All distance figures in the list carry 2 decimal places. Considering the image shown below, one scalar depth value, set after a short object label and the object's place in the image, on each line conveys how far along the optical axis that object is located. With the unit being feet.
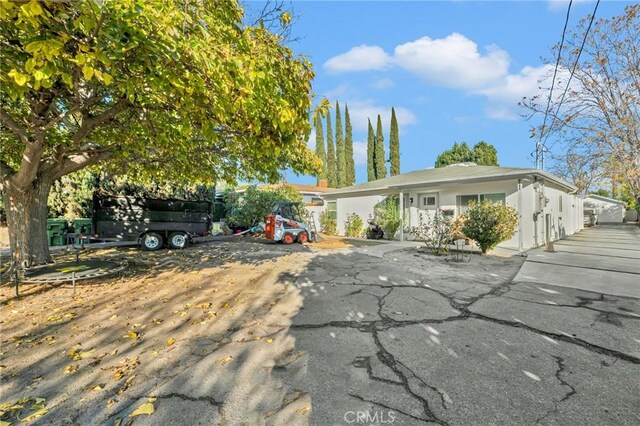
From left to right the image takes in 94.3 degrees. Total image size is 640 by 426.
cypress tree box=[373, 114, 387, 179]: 124.57
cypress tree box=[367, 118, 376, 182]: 126.82
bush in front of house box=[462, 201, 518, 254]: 31.71
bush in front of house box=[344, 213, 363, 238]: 54.54
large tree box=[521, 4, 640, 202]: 31.58
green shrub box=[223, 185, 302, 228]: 58.54
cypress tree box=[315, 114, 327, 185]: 131.23
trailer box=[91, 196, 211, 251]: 34.25
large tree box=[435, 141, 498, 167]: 111.75
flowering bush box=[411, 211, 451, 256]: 32.55
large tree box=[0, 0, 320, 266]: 9.19
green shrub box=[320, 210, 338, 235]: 60.49
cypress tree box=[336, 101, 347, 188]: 131.54
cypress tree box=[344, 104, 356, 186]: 132.77
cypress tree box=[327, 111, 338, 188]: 131.34
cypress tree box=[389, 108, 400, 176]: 122.62
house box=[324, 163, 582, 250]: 36.96
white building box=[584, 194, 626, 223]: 120.37
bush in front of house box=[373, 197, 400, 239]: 48.62
